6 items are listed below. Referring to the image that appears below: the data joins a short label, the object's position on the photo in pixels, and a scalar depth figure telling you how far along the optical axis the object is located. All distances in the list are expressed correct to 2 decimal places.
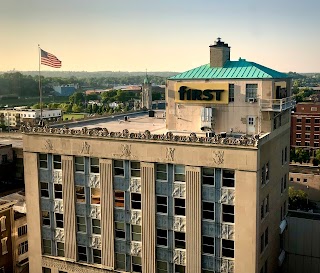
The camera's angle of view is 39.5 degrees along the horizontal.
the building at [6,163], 103.69
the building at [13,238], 60.71
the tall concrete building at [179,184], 43.44
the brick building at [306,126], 151.88
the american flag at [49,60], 59.59
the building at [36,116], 195.48
